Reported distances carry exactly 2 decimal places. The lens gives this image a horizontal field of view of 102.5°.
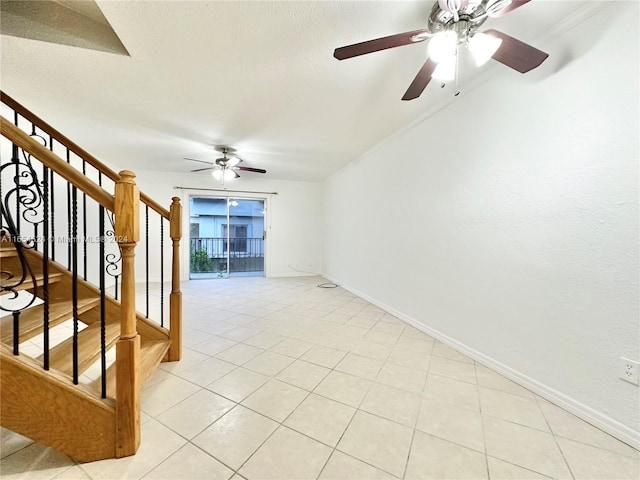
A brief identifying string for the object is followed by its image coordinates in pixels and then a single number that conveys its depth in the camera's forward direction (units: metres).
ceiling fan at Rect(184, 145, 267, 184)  3.80
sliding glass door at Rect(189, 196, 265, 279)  6.05
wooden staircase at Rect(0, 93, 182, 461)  1.04
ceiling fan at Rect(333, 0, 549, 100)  1.29
